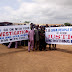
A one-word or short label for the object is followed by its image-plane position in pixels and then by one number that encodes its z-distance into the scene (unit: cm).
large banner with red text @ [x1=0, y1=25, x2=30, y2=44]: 607
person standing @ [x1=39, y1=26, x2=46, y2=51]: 640
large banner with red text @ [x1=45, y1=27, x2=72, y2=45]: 573
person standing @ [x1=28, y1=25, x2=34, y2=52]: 626
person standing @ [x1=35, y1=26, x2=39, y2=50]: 630
